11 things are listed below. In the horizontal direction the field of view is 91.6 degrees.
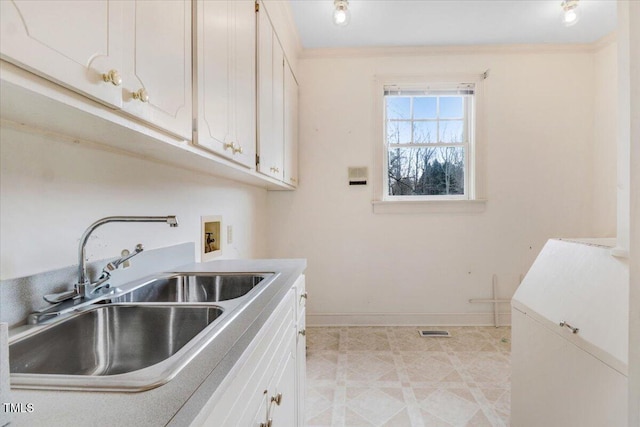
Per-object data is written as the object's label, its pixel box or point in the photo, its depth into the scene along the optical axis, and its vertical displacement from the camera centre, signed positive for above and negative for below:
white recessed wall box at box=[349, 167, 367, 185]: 2.98 +0.38
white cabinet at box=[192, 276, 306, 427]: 0.56 -0.41
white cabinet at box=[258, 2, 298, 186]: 1.68 +0.70
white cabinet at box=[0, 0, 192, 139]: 0.45 +0.31
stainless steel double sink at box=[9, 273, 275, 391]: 0.62 -0.30
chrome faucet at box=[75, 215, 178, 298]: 0.85 -0.13
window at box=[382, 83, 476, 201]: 3.02 +0.69
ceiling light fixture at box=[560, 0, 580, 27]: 2.23 +1.47
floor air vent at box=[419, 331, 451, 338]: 2.76 -1.07
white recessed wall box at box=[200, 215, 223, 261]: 1.68 -0.12
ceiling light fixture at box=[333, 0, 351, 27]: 2.23 +1.46
